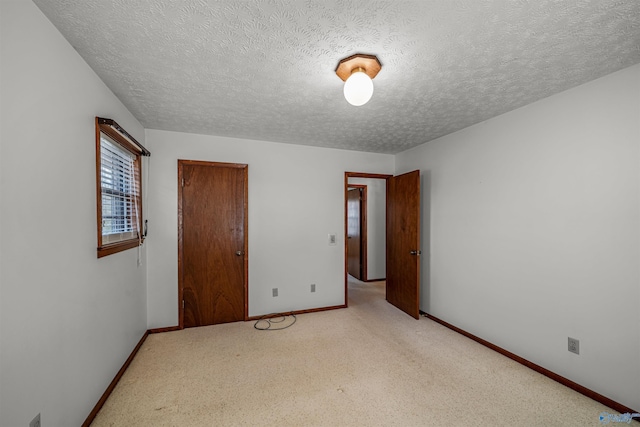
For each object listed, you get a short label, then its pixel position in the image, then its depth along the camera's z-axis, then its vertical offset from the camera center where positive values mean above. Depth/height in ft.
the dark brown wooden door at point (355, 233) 18.89 -1.62
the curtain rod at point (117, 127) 6.13 +2.22
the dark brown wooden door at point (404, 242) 11.37 -1.49
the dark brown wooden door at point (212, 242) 10.48 -1.28
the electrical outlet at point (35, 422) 3.94 -3.31
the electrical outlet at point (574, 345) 6.72 -3.61
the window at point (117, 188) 6.26 +0.73
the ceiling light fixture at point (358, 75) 5.32 +2.94
